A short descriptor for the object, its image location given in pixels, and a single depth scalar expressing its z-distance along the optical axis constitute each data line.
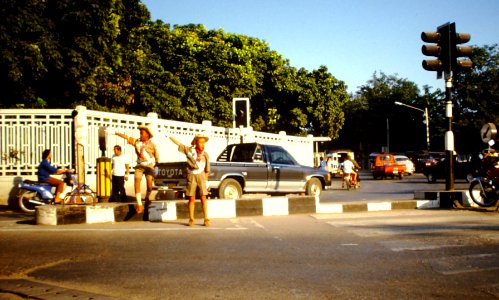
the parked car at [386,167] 36.91
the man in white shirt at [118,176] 13.97
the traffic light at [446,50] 11.80
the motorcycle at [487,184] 11.87
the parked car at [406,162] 40.91
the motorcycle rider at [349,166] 25.09
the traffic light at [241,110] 17.14
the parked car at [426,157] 43.97
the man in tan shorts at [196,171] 9.48
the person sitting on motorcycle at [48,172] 13.61
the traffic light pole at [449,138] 12.13
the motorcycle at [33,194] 13.62
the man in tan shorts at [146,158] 10.69
